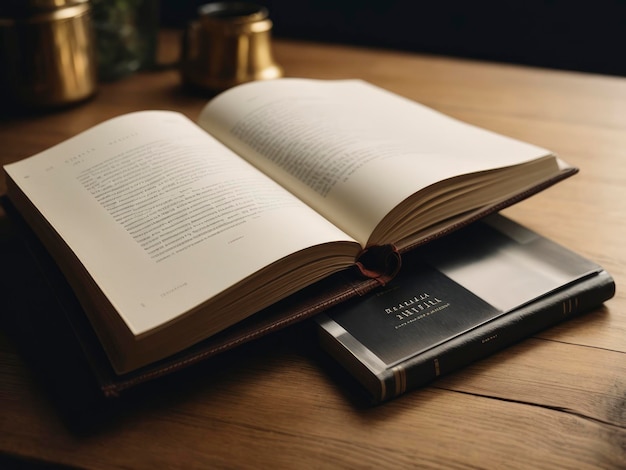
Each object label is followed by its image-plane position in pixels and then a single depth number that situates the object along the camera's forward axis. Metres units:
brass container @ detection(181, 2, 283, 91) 1.15
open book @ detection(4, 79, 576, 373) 0.56
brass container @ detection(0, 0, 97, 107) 0.99
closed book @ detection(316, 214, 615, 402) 0.57
